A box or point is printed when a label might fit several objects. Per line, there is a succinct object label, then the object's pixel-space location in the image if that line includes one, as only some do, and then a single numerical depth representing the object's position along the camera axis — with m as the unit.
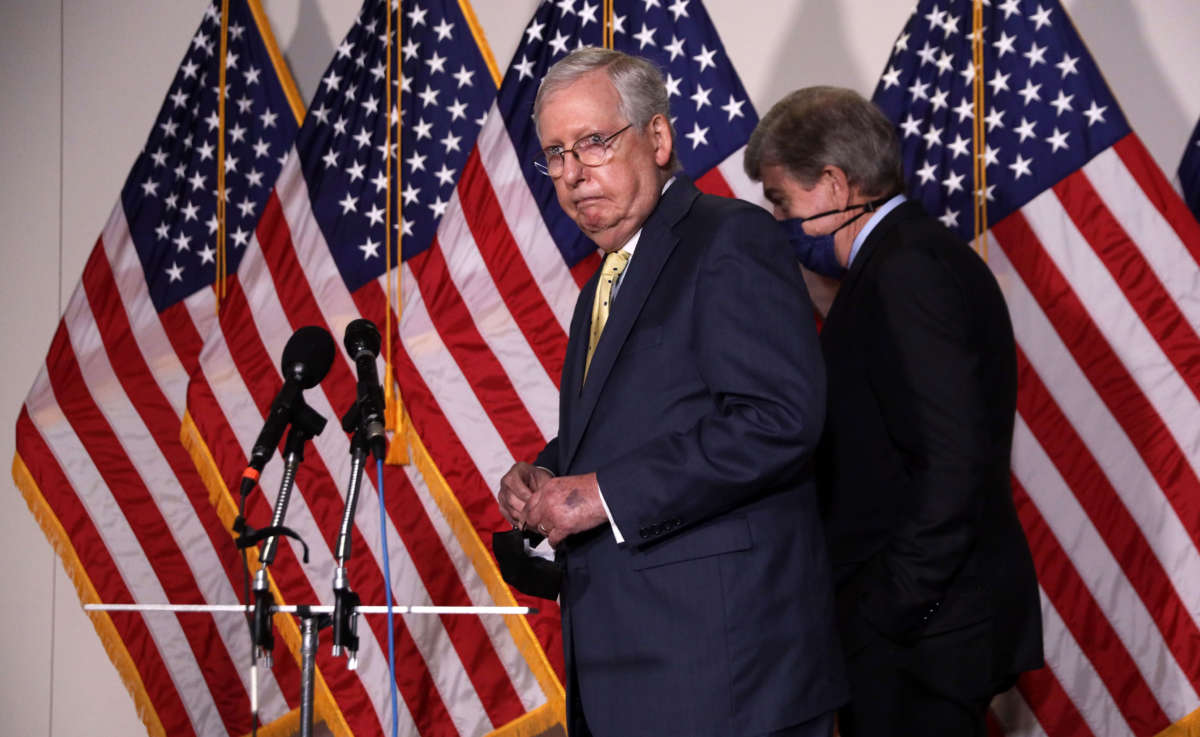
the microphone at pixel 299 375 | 3.84
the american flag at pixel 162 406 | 5.35
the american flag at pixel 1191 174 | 4.70
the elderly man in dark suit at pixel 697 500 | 3.51
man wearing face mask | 3.81
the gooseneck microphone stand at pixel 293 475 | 3.81
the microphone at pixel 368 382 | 3.83
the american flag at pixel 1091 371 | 4.55
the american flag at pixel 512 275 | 4.89
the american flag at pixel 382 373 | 4.95
